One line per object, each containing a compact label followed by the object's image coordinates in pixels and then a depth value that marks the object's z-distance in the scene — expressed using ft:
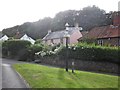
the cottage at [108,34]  95.24
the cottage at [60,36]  125.89
